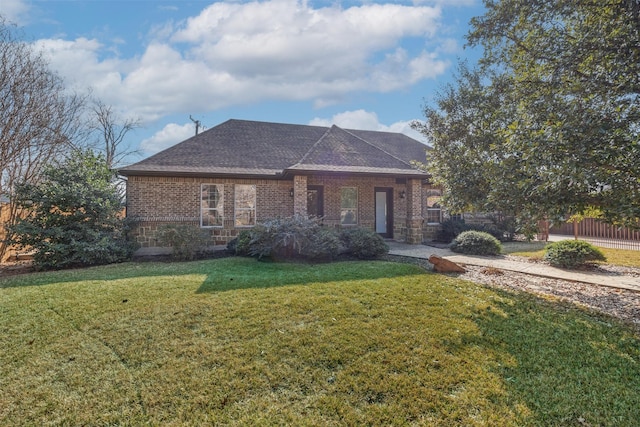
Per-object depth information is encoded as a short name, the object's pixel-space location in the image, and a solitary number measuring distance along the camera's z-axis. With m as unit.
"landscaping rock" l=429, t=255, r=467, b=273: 7.70
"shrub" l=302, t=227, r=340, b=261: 9.03
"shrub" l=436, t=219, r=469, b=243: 14.32
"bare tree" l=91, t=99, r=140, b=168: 24.06
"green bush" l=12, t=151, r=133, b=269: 8.82
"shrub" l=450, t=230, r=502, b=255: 10.50
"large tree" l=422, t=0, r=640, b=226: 4.01
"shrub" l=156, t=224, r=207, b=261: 9.57
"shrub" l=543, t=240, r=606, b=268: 8.38
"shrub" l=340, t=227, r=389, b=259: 9.51
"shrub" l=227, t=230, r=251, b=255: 9.74
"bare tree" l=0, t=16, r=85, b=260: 9.56
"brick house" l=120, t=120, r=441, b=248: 11.66
